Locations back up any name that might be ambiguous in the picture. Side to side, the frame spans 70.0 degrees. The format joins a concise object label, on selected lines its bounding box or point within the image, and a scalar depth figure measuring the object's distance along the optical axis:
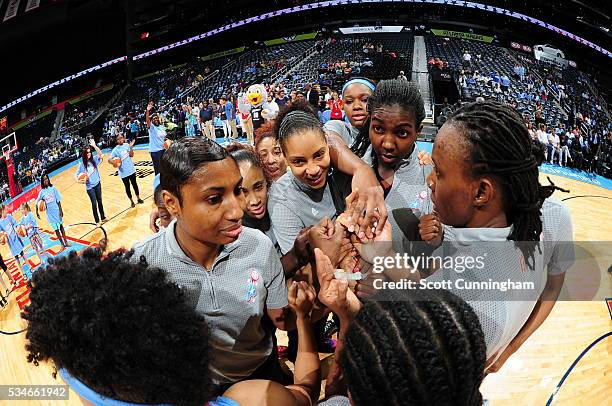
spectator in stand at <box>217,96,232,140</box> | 11.14
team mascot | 9.88
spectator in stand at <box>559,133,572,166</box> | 8.15
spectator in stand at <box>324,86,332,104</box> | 10.25
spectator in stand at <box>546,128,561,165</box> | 8.24
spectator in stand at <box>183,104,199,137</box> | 10.95
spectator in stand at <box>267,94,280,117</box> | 9.32
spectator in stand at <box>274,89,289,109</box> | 10.55
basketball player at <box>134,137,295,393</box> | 1.45
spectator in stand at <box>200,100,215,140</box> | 10.43
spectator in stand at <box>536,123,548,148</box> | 8.21
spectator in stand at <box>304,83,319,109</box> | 8.75
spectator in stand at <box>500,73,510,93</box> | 10.64
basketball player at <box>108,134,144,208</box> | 6.96
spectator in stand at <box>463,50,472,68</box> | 11.75
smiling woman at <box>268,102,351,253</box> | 2.02
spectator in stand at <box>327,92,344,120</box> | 6.87
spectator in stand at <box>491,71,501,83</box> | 10.83
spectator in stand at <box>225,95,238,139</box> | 10.85
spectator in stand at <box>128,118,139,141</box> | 10.35
